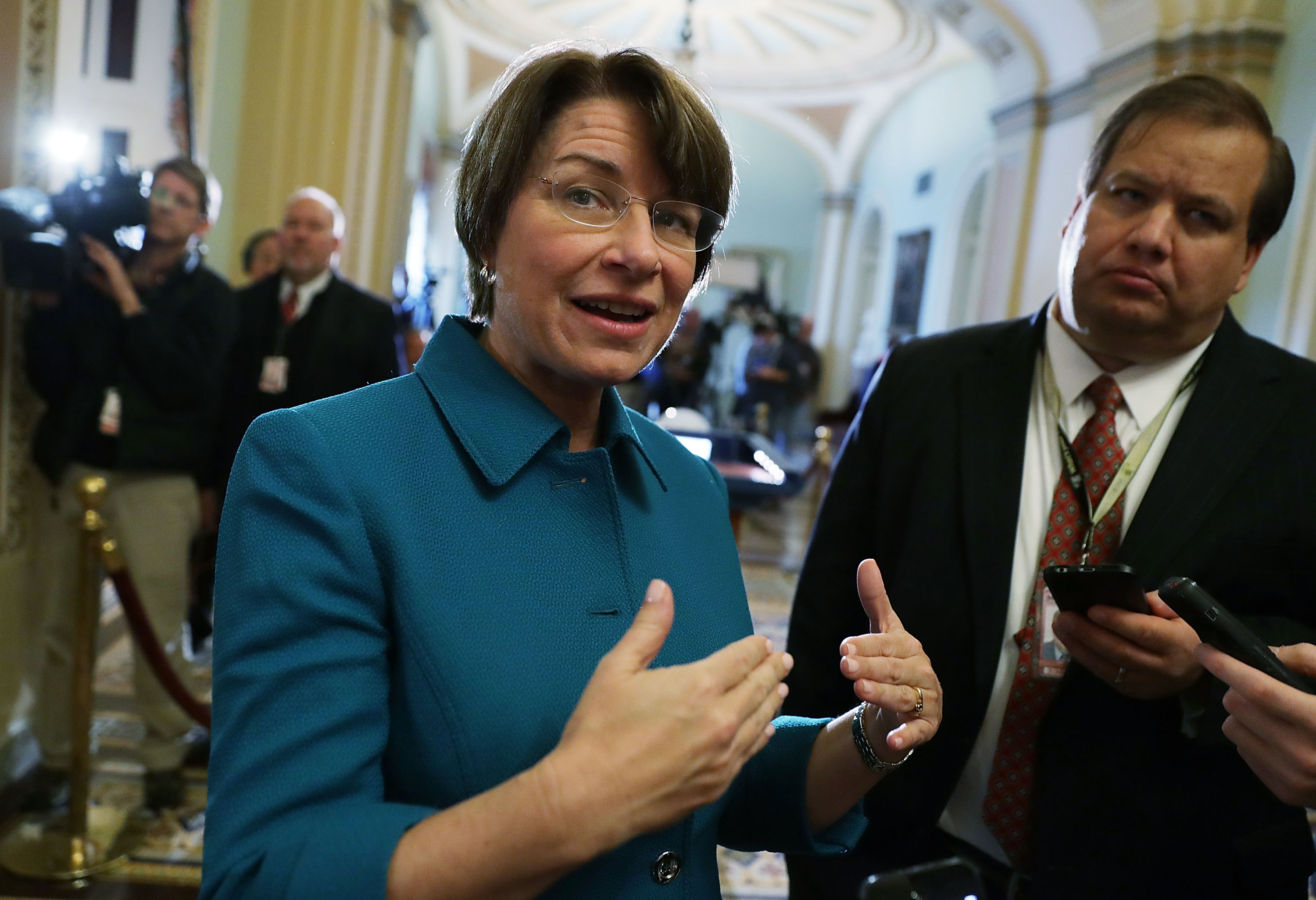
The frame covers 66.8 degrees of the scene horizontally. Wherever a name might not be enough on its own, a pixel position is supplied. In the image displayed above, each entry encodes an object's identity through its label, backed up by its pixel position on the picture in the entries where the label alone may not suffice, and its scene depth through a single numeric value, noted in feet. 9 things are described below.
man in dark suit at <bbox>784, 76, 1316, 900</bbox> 5.51
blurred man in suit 12.64
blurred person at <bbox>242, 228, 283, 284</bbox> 16.66
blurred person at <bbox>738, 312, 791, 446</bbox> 41.39
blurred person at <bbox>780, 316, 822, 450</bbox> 42.45
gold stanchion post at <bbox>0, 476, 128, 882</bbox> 9.57
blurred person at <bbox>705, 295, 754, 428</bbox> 45.42
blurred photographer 10.59
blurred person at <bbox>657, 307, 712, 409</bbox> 40.57
